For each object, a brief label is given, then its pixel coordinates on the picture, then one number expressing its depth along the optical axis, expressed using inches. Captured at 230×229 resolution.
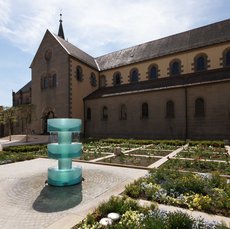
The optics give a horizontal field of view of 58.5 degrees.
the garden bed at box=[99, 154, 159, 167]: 427.0
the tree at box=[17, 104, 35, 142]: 1031.0
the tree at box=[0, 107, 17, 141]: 1059.3
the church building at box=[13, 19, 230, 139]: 804.6
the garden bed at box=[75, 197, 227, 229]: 151.5
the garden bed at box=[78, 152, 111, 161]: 487.4
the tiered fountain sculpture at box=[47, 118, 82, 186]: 280.8
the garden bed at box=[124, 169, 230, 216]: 199.3
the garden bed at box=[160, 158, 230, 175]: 362.6
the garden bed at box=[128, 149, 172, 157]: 538.0
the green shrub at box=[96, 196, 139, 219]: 183.0
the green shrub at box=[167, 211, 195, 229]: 150.7
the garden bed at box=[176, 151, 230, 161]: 468.1
